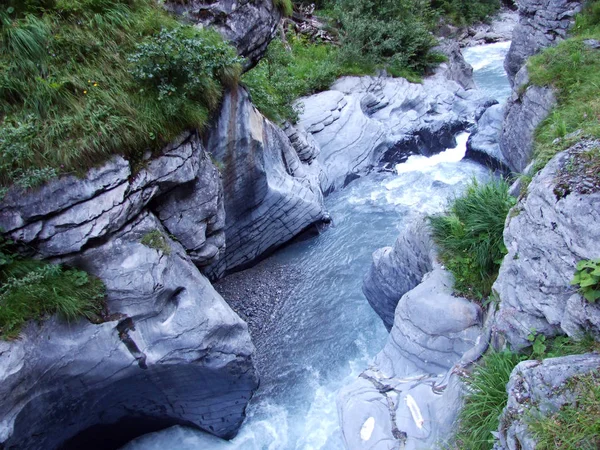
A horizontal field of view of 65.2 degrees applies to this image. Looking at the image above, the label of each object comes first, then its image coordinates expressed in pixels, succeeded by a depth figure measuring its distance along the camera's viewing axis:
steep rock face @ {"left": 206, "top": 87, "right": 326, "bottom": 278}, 8.29
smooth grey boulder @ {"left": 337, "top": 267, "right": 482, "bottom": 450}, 5.23
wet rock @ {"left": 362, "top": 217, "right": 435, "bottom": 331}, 7.45
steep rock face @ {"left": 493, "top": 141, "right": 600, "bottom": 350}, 4.36
